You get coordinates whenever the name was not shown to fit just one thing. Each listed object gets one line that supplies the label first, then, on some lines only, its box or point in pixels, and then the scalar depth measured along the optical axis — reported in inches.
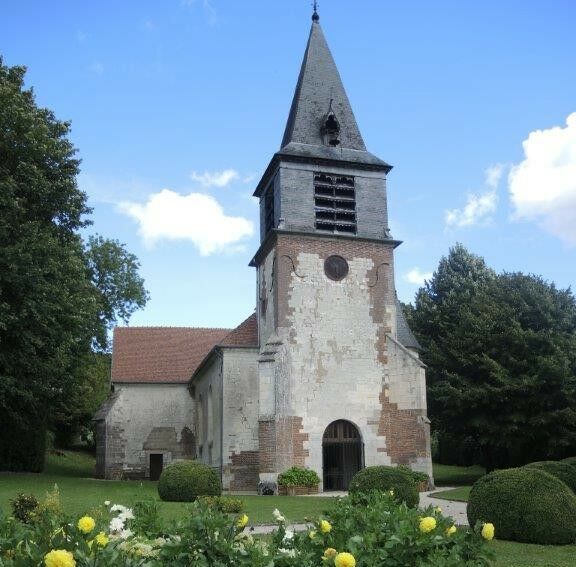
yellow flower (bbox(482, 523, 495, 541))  187.5
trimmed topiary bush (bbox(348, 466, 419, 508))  621.3
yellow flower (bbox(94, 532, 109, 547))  153.5
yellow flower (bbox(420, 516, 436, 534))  175.0
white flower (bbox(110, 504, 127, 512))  216.8
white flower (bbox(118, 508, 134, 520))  205.3
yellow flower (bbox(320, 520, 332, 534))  178.2
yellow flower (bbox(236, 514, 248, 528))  185.7
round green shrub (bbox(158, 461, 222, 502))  710.5
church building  901.8
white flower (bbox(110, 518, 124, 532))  195.6
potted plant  850.8
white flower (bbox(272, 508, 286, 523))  196.2
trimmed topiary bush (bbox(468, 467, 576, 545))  432.5
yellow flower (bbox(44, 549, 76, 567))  132.7
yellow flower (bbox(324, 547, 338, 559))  161.2
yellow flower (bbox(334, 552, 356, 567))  147.2
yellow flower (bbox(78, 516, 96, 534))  155.6
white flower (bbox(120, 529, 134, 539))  186.1
